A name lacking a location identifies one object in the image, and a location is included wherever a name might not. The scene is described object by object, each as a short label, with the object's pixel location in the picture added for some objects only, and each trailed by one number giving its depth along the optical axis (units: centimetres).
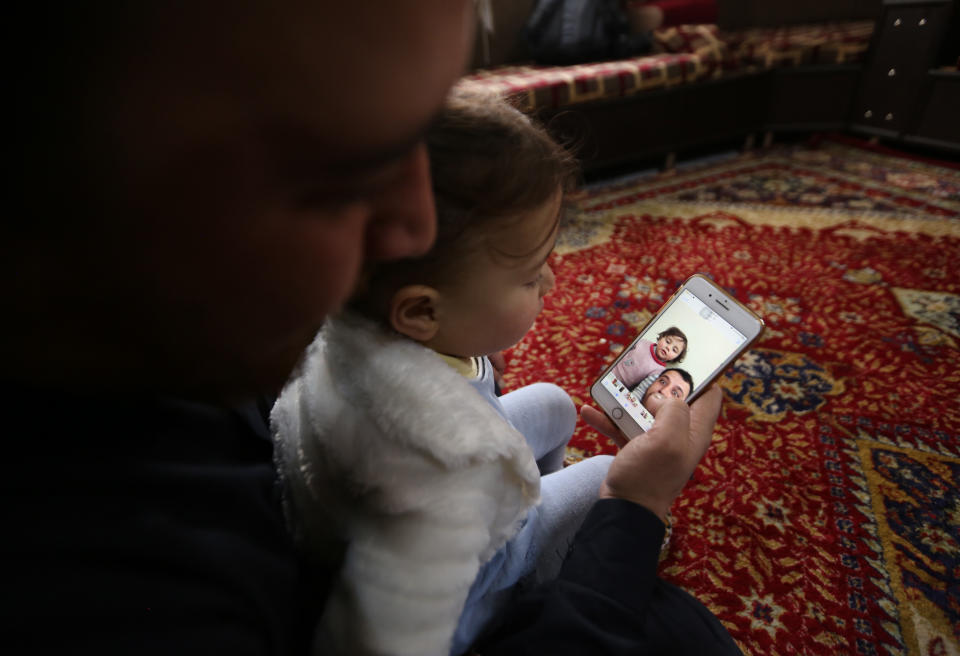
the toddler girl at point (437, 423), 36
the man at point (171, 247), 14
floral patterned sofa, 212
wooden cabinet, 208
